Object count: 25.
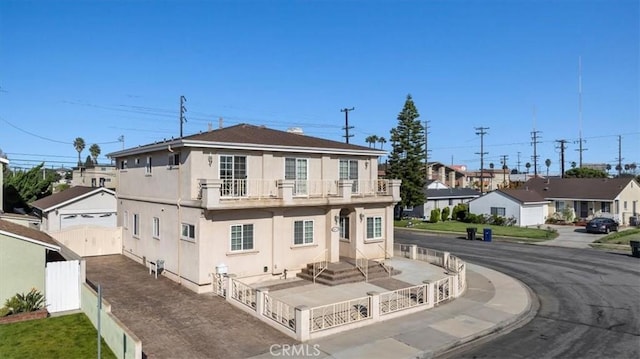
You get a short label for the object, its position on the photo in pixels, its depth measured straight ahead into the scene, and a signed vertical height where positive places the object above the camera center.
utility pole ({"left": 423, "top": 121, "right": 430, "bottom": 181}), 55.44 +3.54
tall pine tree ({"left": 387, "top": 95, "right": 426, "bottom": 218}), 52.69 +2.99
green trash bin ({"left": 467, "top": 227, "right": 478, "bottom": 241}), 38.59 -4.64
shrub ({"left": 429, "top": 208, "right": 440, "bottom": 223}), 51.66 -4.13
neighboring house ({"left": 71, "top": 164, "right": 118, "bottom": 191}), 51.94 +0.72
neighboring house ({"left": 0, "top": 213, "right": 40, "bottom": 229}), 26.73 -2.33
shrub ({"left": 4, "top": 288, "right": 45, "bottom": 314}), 14.51 -4.06
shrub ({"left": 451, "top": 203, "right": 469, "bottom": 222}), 53.21 -3.78
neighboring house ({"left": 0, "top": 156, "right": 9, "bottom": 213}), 24.91 +1.23
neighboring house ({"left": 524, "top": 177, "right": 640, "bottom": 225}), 50.66 -1.90
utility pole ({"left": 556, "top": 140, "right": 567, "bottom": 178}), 79.38 +5.40
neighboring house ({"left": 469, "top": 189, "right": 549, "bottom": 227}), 49.28 -2.85
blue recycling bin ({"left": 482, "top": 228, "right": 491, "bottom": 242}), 37.69 -4.68
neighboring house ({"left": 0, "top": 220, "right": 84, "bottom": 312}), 14.79 -3.15
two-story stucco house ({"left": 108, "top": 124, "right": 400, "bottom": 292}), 19.34 -1.07
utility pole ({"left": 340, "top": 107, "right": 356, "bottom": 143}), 55.68 +7.02
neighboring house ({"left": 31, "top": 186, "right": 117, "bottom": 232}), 27.44 -1.75
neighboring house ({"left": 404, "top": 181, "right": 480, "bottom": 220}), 56.66 -2.43
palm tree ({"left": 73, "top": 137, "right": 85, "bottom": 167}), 112.75 +10.15
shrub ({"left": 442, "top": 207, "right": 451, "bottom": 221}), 54.00 -3.94
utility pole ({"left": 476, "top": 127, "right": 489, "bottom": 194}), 74.44 +7.99
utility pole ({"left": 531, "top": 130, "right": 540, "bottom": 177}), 85.62 +7.76
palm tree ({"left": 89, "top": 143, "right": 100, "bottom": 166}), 118.00 +8.80
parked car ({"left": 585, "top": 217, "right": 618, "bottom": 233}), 42.31 -4.42
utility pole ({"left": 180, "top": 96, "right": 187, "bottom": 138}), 45.42 +7.53
